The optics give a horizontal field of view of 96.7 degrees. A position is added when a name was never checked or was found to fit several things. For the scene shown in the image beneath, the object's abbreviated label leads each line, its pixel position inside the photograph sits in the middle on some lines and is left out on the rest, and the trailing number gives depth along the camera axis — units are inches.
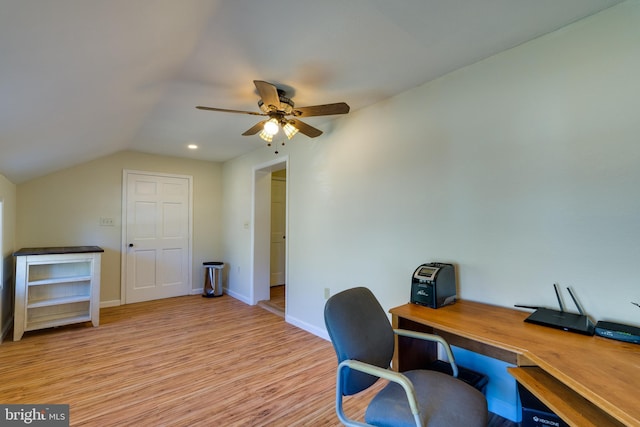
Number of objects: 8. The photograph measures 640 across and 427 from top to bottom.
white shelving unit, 121.3
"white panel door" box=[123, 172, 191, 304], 176.6
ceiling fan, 79.6
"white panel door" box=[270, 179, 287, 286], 219.3
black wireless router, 54.1
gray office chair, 45.8
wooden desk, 37.4
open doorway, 169.8
